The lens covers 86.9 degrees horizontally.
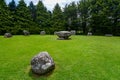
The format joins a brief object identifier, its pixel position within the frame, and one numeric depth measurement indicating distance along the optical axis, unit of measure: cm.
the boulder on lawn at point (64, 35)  1018
